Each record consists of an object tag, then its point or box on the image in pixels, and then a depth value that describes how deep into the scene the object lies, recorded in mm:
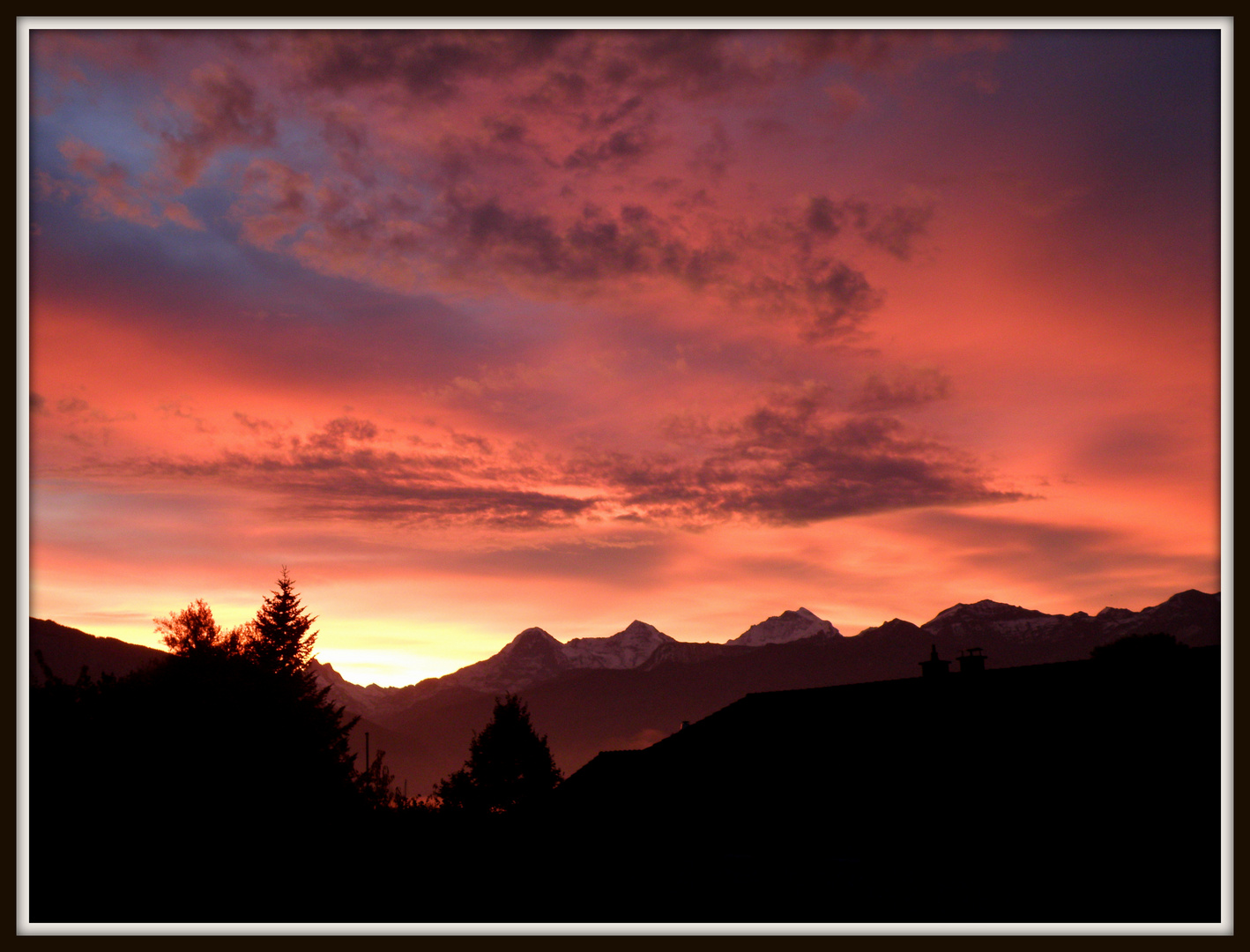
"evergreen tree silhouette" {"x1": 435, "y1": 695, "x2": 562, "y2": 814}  65000
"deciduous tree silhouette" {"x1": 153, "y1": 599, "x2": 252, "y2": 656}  46594
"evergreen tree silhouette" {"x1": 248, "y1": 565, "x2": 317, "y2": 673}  50688
